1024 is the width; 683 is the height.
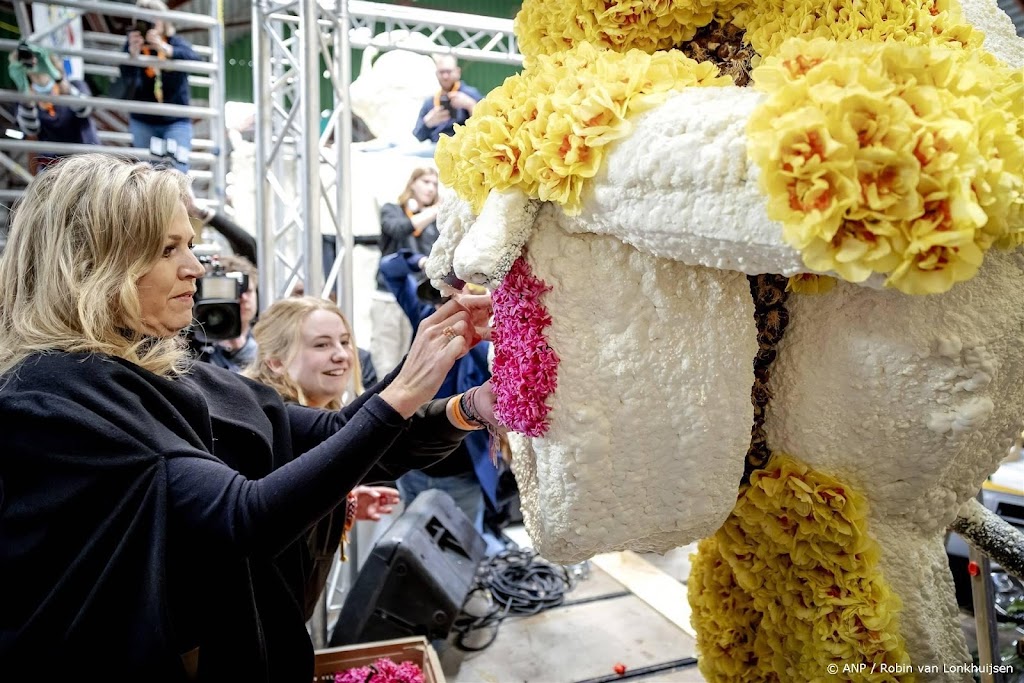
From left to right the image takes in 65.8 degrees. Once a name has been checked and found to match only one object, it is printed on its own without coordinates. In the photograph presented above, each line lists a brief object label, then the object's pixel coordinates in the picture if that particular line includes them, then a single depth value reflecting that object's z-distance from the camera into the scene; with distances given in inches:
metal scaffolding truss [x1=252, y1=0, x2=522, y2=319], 121.2
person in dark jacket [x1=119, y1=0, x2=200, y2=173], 177.7
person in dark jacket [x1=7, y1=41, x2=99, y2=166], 162.4
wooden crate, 98.0
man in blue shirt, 193.3
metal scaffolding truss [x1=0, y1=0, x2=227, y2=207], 161.8
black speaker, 119.3
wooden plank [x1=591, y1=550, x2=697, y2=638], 137.6
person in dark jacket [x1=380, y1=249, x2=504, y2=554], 133.9
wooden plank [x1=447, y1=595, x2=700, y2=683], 119.5
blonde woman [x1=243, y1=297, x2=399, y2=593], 93.8
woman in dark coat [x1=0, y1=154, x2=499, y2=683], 48.9
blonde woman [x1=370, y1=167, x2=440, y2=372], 173.5
